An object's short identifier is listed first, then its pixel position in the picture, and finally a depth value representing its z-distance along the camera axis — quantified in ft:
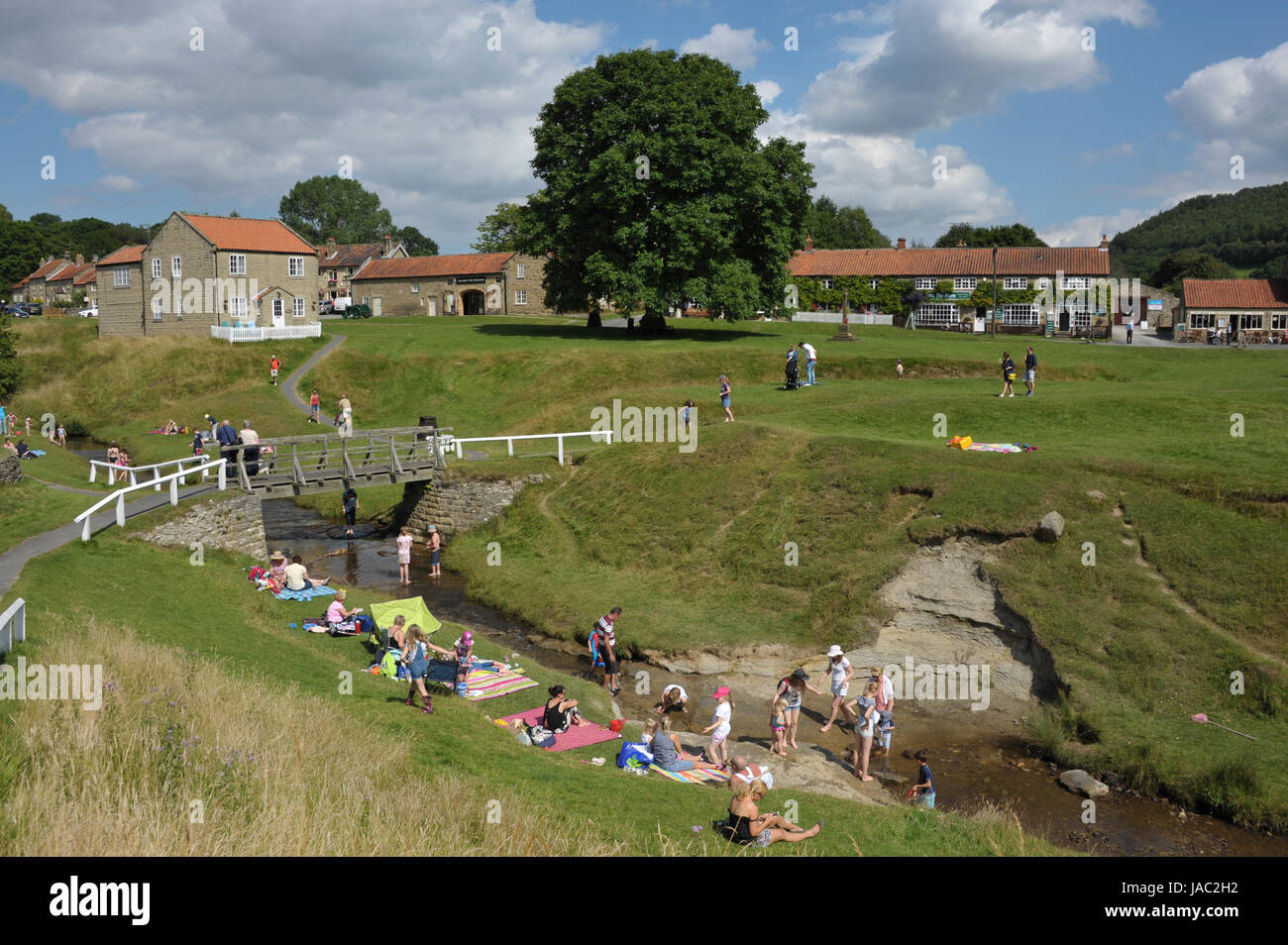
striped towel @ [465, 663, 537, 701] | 61.31
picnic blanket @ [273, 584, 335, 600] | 78.38
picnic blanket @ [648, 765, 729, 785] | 50.47
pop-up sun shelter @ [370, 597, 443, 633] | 66.95
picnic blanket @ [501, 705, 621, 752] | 53.83
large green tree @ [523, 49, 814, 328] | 172.04
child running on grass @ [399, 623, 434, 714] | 53.11
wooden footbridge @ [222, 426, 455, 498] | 93.97
